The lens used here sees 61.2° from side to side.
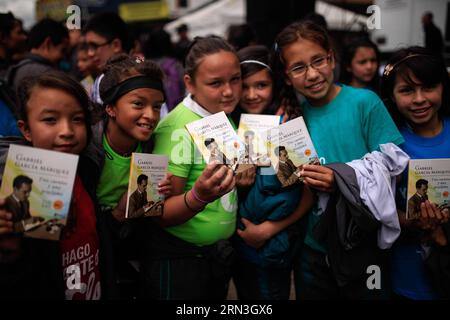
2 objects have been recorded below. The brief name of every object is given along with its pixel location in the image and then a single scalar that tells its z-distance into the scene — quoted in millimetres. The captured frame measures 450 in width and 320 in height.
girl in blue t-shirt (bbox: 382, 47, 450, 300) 1772
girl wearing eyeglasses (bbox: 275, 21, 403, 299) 1791
